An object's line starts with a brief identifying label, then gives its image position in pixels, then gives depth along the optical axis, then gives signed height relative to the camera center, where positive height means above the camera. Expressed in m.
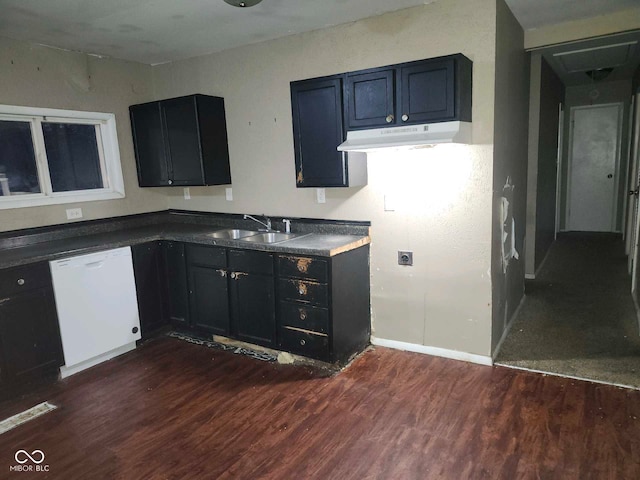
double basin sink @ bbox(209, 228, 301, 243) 3.51 -0.49
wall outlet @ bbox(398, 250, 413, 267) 3.21 -0.65
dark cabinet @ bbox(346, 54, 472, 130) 2.58 +0.46
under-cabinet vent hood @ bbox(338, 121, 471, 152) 2.57 +0.20
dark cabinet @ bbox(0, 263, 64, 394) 2.76 -0.89
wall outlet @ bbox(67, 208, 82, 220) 3.68 -0.22
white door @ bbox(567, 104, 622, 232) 7.00 -0.12
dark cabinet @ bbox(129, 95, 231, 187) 3.67 +0.36
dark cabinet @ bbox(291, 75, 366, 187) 3.01 +0.26
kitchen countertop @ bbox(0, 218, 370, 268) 2.91 -0.44
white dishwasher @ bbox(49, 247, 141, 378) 3.04 -0.88
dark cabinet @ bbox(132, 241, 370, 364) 2.99 -0.88
